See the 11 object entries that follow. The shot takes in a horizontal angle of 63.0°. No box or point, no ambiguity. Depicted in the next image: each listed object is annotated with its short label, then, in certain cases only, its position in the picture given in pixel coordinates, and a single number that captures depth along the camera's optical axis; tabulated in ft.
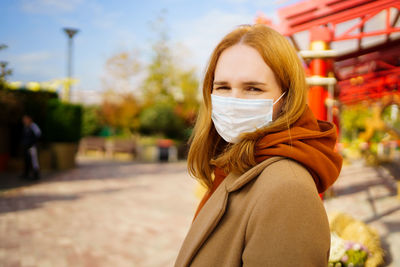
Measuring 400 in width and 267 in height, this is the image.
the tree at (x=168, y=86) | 76.64
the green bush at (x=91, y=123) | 83.05
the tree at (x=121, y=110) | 74.23
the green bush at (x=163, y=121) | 69.31
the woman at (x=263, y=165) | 3.01
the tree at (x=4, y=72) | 25.81
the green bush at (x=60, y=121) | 39.86
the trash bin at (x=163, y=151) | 57.16
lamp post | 47.73
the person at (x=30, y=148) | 32.58
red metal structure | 11.42
